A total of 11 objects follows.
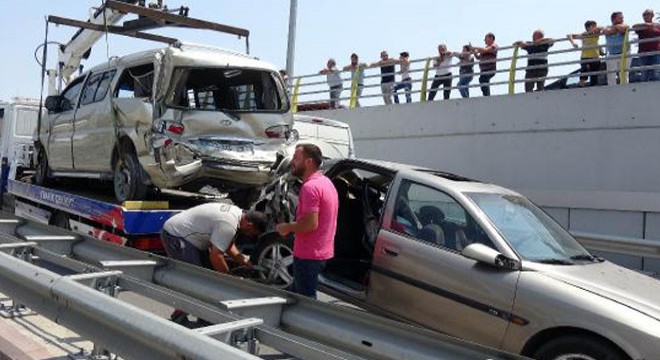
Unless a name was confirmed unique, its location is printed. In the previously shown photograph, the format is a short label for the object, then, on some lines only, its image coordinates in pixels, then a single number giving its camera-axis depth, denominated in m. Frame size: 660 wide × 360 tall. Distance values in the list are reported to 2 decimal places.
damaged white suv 7.13
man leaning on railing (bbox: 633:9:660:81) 11.47
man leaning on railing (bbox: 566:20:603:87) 12.29
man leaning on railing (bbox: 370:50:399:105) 16.27
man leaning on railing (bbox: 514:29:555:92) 13.08
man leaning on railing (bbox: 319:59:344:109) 18.02
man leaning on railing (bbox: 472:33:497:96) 14.01
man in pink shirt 5.03
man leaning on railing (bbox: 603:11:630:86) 11.90
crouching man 5.75
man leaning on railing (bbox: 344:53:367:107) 17.09
